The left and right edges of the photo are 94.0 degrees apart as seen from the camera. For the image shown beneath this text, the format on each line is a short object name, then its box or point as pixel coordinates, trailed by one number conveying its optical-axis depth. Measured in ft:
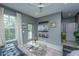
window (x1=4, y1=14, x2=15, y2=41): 8.05
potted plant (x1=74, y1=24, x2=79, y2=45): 8.23
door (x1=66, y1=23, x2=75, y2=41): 8.19
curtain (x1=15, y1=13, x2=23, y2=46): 8.37
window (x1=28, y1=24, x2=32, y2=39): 8.57
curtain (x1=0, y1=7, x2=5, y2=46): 7.93
